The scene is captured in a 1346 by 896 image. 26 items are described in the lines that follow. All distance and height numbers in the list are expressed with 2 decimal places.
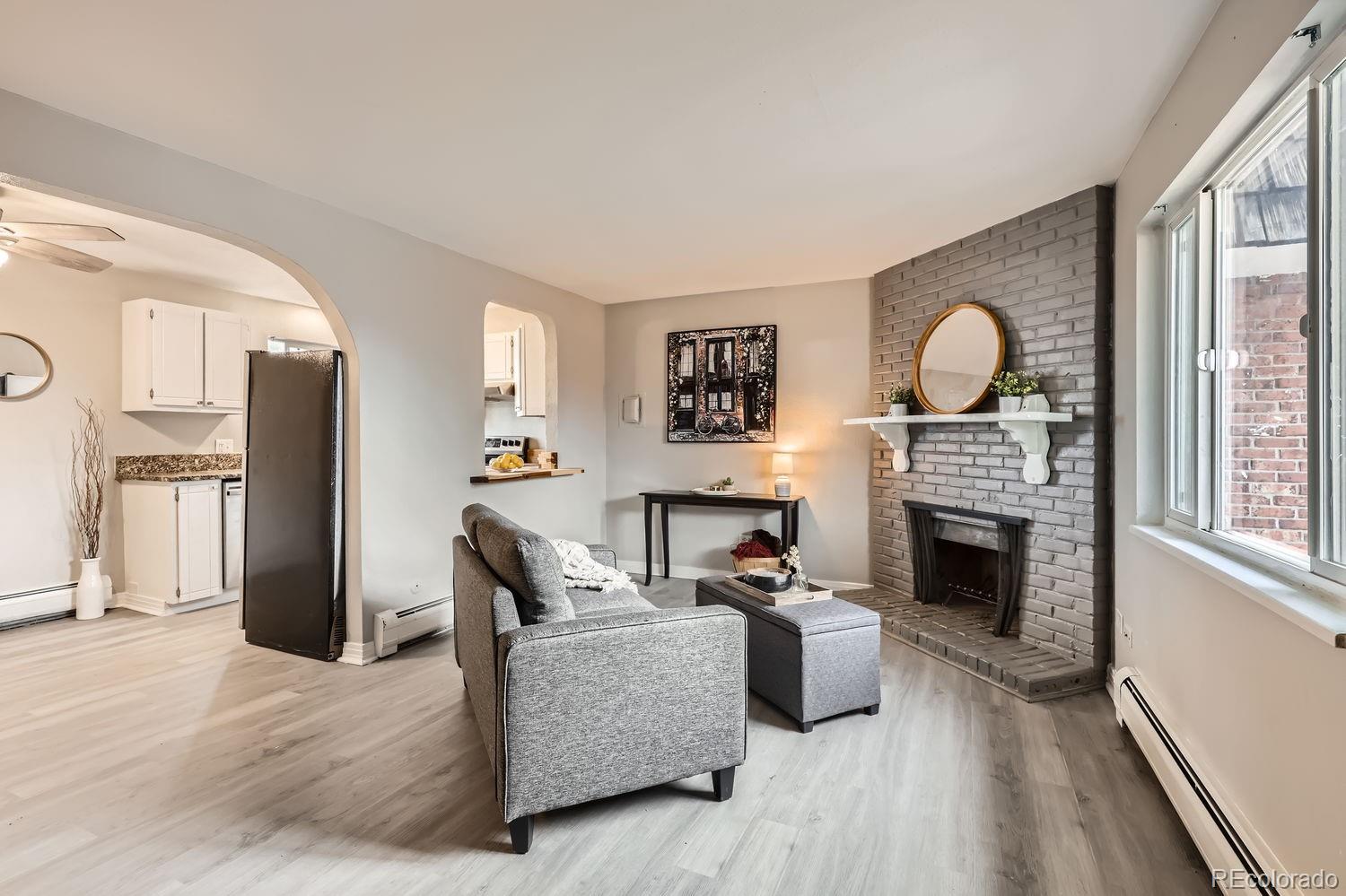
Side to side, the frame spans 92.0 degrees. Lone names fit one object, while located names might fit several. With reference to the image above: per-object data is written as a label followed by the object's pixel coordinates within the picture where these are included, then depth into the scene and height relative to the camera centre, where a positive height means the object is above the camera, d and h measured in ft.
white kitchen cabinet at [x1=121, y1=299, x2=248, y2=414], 15.25 +2.23
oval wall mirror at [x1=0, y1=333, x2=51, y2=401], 13.82 +1.77
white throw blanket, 10.66 -2.06
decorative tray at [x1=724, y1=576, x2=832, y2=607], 9.75 -2.24
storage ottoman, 8.87 -2.94
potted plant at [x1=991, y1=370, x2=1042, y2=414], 11.30 +1.08
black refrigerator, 11.69 -1.06
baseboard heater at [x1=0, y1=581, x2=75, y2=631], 13.78 -3.41
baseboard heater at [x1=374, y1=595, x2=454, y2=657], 11.87 -3.41
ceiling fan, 9.64 +3.20
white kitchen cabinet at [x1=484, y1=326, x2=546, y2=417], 17.75 +2.16
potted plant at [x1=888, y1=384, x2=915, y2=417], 14.47 +1.09
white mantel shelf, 10.68 +0.29
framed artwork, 17.53 +1.79
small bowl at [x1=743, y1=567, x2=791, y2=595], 10.17 -2.08
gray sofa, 6.23 -2.47
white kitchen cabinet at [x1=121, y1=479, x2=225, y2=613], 14.84 -2.19
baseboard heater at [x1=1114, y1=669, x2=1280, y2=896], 5.44 -3.39
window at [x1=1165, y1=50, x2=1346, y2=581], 4.92 +1.02
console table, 16.22 -1.40
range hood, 19.16 +1.70
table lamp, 16.44 -0.50
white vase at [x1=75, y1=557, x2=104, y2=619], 14.52 -3.23
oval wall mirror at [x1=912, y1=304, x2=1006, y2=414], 12.50 +1.84
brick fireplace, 10.48 +0.77
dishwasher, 15.94 -1.98
